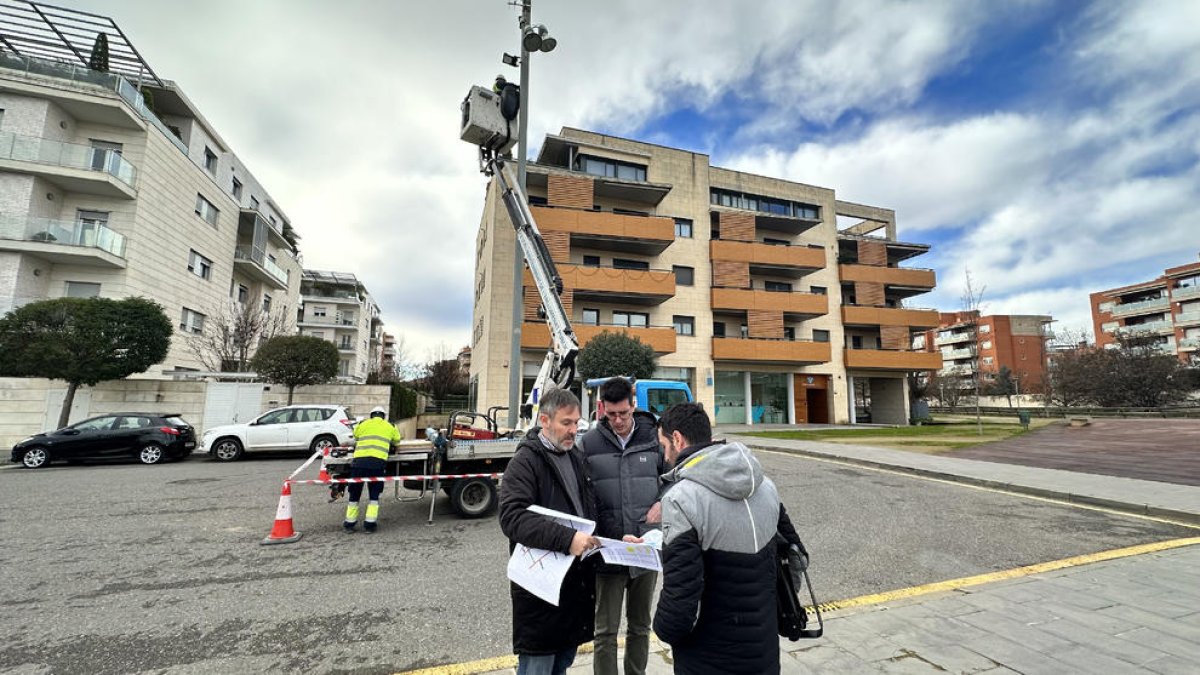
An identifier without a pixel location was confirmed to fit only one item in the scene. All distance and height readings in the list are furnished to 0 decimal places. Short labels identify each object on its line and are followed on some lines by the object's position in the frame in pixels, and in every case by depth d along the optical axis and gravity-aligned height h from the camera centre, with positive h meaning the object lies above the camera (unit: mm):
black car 11961 -1345
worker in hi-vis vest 6602 -820
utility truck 7156 +267
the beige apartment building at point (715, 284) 25219 +6698
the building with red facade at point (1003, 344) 68562 +8580
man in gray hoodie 1811 -667
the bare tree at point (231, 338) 21922 +2510
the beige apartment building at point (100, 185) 18031 +8138
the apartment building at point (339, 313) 53375 +8840
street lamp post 10773 +6334
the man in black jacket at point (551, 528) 2141 -589
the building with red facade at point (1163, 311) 50562 +10622
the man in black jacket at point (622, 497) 2664 -583
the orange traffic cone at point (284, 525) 5871 -1647
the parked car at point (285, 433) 13445 -1175
